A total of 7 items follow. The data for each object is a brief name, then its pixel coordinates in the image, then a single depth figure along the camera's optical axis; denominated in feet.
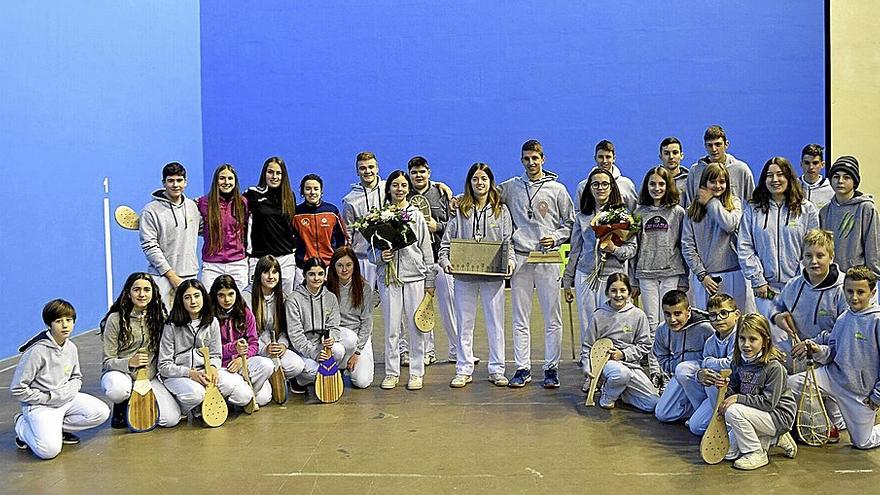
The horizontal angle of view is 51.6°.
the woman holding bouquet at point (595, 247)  16.92
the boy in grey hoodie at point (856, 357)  12.85
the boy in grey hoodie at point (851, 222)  15.49
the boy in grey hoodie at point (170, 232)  17.66
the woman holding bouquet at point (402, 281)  17.63
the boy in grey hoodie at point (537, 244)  17.51
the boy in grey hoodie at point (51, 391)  13.41
